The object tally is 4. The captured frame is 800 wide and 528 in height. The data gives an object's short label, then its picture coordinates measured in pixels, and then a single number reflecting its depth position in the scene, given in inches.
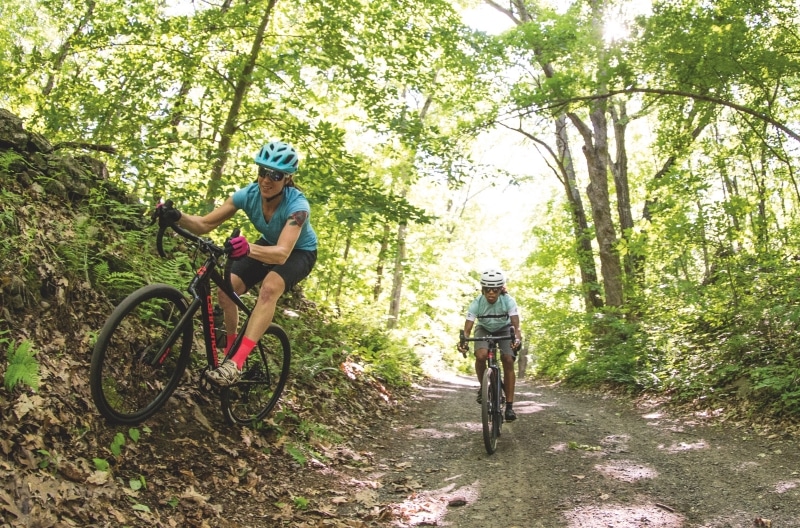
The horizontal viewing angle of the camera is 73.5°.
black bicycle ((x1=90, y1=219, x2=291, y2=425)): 144.3
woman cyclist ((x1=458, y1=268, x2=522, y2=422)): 287.7
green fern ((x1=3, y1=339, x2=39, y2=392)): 130.2
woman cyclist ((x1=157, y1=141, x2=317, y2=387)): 165.9
